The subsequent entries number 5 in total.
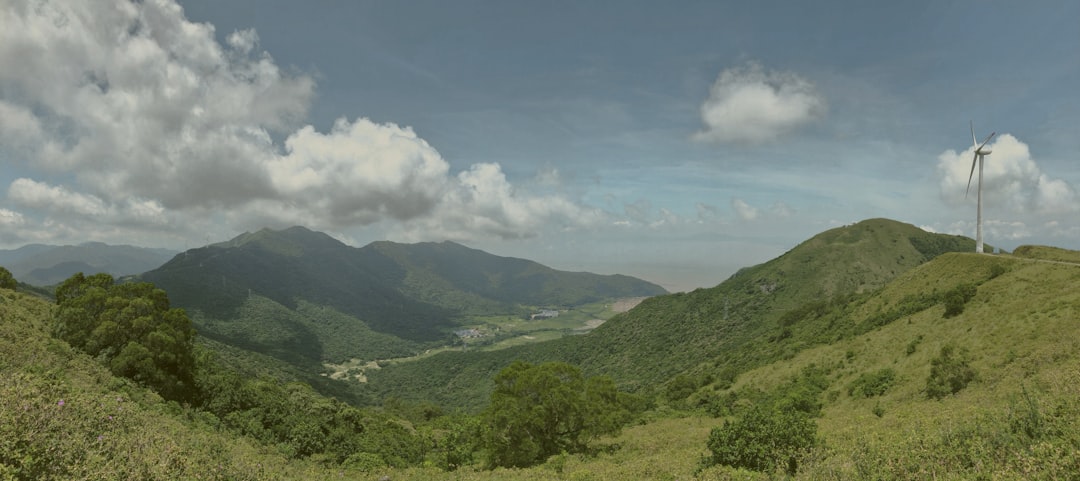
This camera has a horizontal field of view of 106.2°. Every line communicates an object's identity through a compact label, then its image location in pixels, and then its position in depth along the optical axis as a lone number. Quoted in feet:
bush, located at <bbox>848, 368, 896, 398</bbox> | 143.31
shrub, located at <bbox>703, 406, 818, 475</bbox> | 71.36
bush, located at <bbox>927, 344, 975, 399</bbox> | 115.03
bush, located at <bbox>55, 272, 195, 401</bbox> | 119.34
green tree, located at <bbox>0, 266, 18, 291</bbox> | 163.43
